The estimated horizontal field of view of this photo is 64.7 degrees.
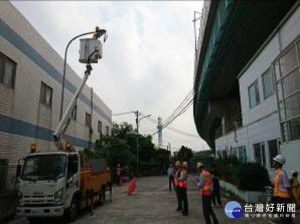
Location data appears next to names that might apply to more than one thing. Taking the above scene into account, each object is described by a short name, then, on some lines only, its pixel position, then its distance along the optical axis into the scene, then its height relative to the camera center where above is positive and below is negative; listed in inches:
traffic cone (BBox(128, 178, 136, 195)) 600.0 -66.6
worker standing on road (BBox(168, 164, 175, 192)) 598.6 -34.3
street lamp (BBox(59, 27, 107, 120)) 511.0 +276.2
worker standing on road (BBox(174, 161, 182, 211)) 373.4 -41.5
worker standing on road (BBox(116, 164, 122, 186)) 852.5 -50.0
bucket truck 307.4 -27.9
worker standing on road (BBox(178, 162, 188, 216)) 351.0 -35.3
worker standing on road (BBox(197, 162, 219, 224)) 271.2 -34.0
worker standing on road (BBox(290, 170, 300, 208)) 203.9 -25.4
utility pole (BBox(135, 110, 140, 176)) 1387.8 +235.1
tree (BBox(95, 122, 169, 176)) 991.5 +45.5
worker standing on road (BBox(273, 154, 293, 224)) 199.2 -23.5
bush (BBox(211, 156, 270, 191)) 427.7 -28.7
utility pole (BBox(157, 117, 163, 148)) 2197.0 +241.0
